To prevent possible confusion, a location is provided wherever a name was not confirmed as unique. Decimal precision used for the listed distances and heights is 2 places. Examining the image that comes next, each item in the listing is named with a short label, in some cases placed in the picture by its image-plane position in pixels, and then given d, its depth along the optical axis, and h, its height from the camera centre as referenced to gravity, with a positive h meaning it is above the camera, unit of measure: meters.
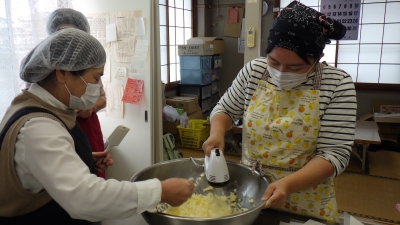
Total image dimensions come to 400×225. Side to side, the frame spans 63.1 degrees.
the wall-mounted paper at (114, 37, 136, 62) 2.60 +0.00
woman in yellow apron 1.08 -0.23
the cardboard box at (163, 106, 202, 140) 4.59 -1.09
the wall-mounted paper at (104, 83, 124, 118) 2.71 -0.41
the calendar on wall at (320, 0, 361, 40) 4.88 +0.57
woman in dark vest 0.79 -0.26
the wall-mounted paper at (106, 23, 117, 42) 2.62 +0.14
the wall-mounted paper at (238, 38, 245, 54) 5.76 +0.08
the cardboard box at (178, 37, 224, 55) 4.95 +0.06
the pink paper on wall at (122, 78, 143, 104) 2.62 -0.33
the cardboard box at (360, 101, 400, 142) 4.62 -1.10
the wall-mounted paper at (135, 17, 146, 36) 2.52 +0.18
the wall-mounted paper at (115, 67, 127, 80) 2.66 -0.19
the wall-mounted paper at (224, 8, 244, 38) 5.73 +0.39
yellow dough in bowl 1.14 -0.56
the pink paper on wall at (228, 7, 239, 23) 5.74 +0.62
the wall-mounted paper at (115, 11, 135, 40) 2.55 +0.20
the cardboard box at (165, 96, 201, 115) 4.73 -0.76
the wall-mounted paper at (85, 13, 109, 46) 2.65 +0.21
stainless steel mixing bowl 1.18 -0.48
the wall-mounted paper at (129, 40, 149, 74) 2.55 -0.05
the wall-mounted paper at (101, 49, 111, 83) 2.71 -0.18
